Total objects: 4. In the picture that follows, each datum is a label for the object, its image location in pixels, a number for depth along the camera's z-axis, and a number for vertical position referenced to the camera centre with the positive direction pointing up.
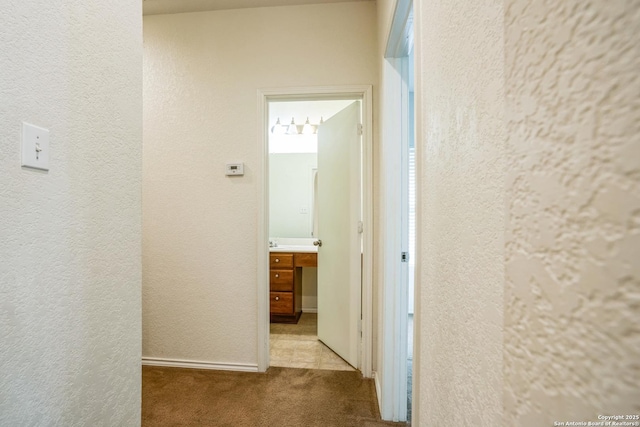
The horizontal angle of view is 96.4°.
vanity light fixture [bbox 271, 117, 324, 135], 3.41 +1.01
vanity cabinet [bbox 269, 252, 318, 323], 3.13 -0.71
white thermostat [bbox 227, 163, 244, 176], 2.15 +0.32
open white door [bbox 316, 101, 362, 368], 2.20 -0.17
